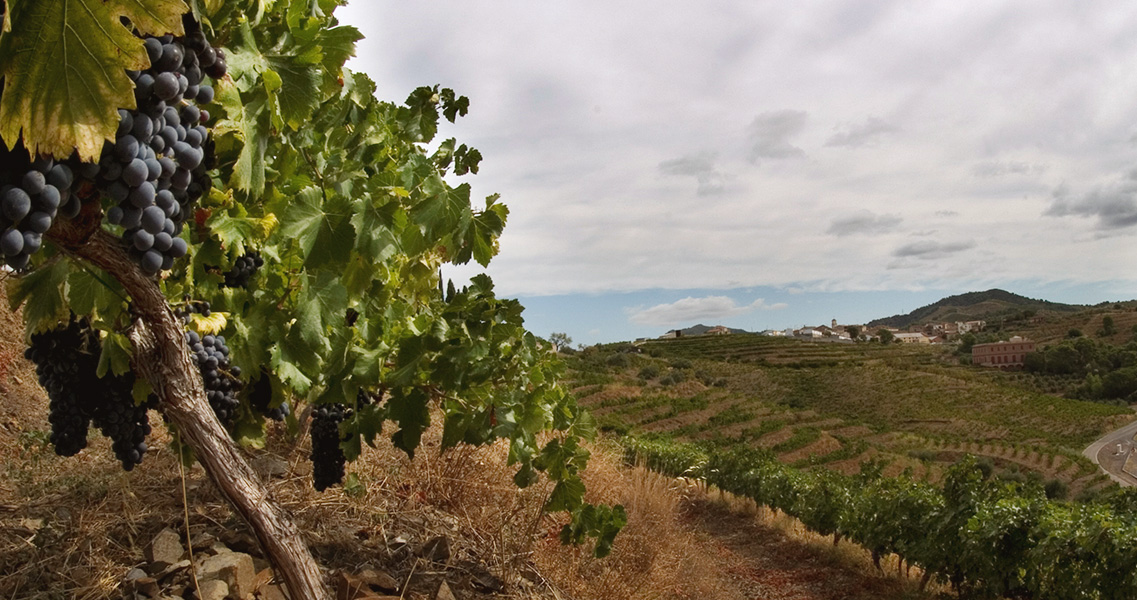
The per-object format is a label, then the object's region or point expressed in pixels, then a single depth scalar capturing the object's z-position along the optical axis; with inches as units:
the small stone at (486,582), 170.9
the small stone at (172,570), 132.2
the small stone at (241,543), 147.0
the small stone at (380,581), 145.6
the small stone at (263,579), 136.7
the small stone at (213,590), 126.5
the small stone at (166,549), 136.3
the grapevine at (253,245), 45.9
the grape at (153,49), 51.6
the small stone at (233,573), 131.6
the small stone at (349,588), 137.5
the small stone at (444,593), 151.3
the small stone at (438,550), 170.4
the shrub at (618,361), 2443.4
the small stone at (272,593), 135.8
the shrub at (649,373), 2284.4
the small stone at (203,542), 142.9
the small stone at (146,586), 127.8
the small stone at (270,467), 192.5
